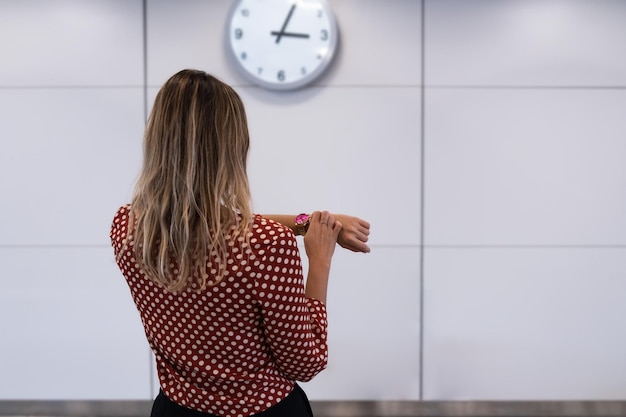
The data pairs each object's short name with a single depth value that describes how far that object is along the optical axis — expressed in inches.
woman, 39.8
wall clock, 109.5
